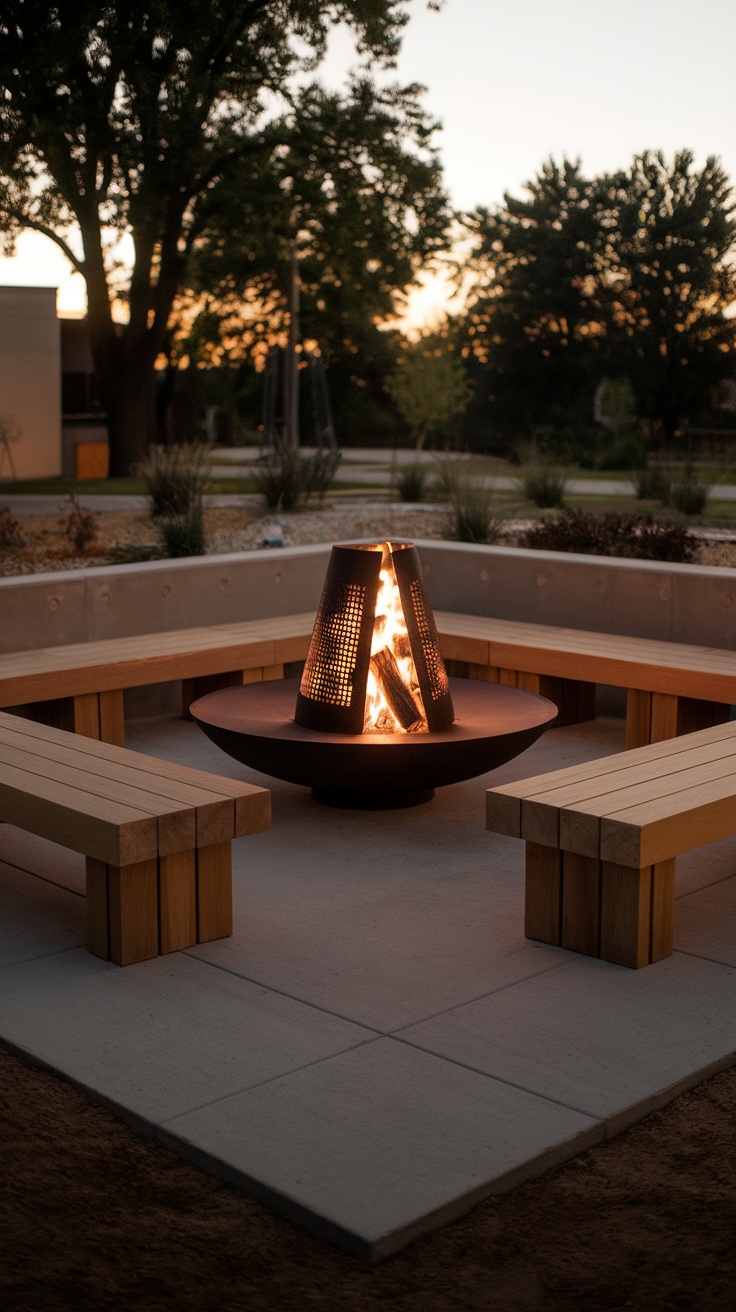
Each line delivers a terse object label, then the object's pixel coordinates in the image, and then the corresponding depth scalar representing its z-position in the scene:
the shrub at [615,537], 7.54
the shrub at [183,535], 7.49
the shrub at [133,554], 7.60
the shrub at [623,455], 15.78
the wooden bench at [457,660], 5.34
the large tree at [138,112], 14.65
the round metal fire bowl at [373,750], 4.36
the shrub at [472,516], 8.26
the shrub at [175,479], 9.19
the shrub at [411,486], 10.77
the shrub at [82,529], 8.02
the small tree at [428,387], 27.61
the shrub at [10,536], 8.20
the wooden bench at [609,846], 3.33
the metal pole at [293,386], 18.73
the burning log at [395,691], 4.53
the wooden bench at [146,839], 3.32
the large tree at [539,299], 25.98
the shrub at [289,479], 10.41
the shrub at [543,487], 10.53
